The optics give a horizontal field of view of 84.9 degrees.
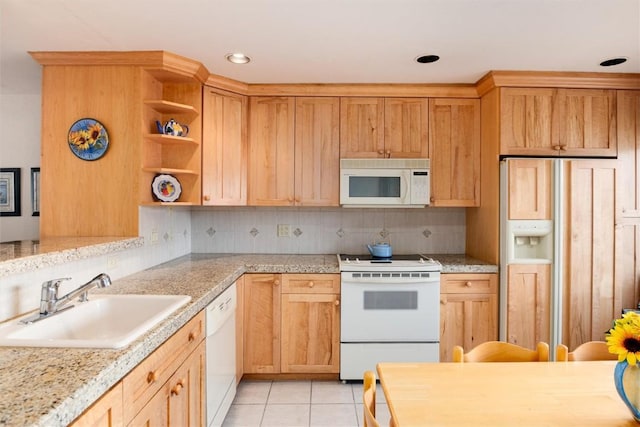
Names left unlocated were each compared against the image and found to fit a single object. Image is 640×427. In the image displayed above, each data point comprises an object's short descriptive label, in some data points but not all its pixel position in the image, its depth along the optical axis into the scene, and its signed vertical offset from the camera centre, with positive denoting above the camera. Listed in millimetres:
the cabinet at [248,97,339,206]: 2887 +515
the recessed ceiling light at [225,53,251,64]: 2303 +1040
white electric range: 2578 -744
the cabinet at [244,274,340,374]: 2631 -835
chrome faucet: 1402 -335
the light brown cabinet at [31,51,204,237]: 2256 +443
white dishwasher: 1854 -840
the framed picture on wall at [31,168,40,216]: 2992 +221
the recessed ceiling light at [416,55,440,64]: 2281 +1032
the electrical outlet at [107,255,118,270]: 2068 -299
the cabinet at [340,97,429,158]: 2875 +724
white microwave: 2805 +256
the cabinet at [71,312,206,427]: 996 -622
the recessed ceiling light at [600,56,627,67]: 2305 +1033
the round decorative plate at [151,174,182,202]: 2430 +177
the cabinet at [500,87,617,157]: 2594 +719
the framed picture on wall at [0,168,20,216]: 2961 +184
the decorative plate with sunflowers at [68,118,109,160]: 2246 +469
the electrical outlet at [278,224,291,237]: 3236 -156
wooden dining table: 977 -573
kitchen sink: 1237 -448
